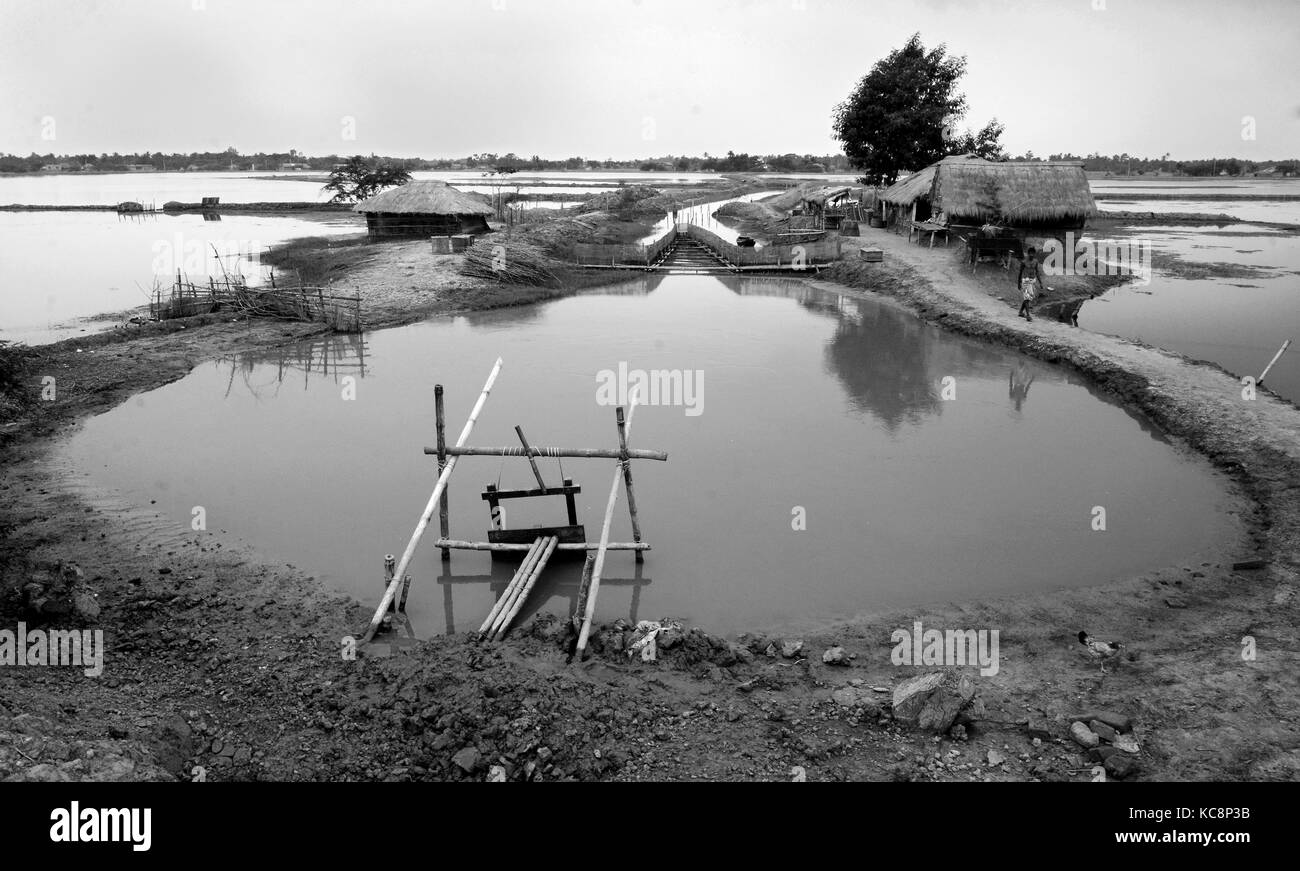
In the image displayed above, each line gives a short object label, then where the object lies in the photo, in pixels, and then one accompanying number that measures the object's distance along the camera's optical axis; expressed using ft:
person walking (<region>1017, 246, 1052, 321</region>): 50.29
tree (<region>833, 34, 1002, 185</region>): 101.96
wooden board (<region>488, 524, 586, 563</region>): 22.90
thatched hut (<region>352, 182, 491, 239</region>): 87.35
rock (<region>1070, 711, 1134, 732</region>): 15.29
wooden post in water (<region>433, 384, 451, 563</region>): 22.54
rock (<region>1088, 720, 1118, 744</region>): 15.01
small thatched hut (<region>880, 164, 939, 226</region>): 81.92
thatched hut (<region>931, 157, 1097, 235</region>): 72.64
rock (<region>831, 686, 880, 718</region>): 15.90
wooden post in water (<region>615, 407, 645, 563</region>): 22.24
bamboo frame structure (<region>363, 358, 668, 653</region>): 19.84
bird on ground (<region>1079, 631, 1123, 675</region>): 18.26
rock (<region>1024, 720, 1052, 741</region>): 15.33
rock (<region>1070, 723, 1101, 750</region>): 14.89
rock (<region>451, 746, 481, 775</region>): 14.40
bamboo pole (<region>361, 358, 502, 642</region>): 19.51
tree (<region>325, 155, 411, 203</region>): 130.62
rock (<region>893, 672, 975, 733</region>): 15.28
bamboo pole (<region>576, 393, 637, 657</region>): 18.61
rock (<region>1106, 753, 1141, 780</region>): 14.08
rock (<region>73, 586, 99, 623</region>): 19.21
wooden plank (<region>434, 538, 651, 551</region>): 22.00
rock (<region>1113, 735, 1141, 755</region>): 14.74
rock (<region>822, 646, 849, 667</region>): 18.29
